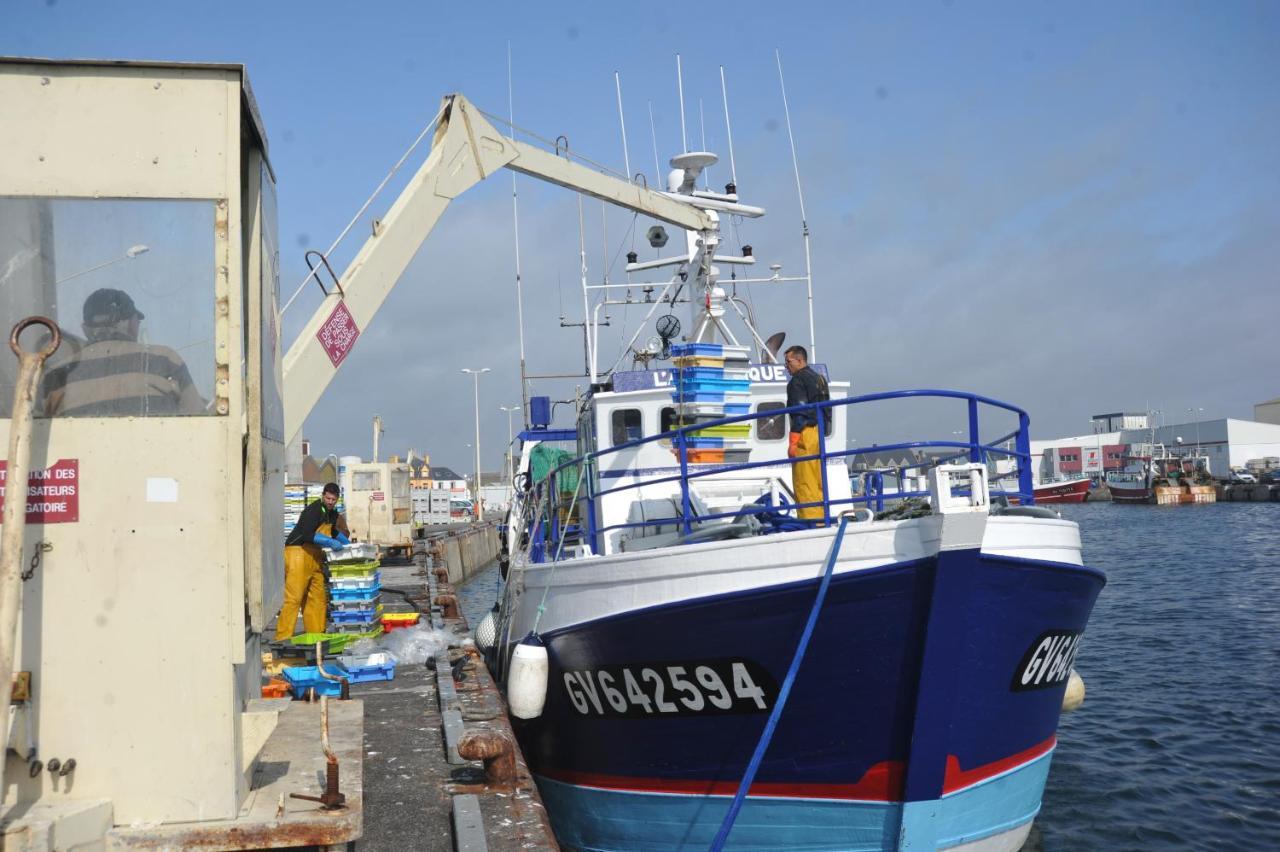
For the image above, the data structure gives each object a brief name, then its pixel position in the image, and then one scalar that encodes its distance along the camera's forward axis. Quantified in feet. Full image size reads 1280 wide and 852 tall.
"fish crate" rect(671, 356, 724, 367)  28.55
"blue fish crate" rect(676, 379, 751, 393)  28.40
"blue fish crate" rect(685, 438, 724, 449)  27.77
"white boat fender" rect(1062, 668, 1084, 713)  26.91
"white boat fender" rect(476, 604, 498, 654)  32.73
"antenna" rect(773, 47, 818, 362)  38.30
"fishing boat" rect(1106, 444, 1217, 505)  219.61
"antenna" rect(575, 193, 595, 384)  37.22
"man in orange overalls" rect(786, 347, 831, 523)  22.09
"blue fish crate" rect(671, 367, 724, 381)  28.32
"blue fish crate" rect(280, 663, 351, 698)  23.65
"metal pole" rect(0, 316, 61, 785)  8.91
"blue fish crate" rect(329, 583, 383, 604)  34.71
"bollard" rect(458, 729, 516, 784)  17.84
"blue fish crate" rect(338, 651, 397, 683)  28.07
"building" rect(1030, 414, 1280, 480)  291.38
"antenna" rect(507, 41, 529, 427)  45.29
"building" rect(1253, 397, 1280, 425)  340.35
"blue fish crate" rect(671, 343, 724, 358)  28.84
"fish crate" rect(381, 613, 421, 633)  37.76
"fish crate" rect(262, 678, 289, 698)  21.85
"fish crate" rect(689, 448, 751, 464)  28.48
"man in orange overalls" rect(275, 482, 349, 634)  32.86
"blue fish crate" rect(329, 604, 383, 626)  34.63
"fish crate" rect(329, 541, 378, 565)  37.35
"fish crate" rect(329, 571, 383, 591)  34.68
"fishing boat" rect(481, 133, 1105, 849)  17.58
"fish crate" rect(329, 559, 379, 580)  34.88
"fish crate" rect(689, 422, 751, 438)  28.36
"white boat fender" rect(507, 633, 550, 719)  22.11
